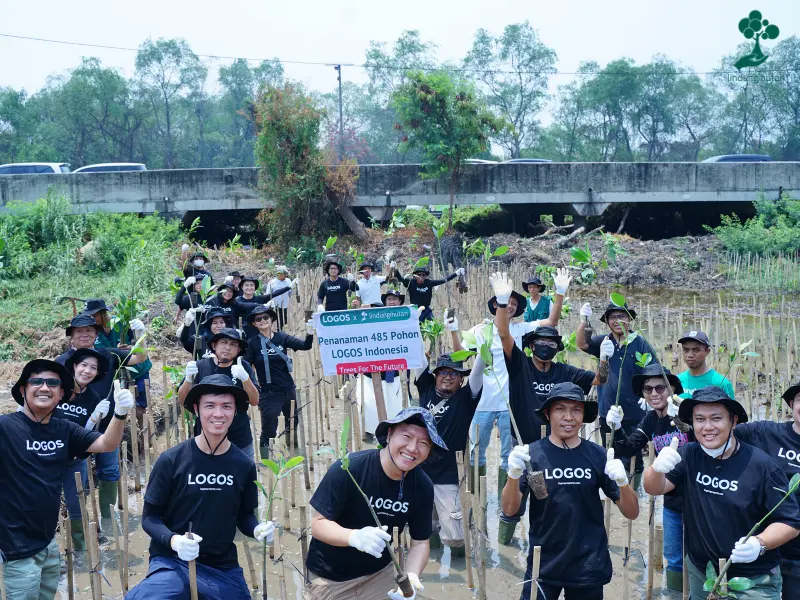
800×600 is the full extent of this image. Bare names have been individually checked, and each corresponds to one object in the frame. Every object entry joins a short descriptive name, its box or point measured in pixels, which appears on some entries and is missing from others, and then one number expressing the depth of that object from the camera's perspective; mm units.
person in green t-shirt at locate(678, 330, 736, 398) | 5191
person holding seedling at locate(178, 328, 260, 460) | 5629
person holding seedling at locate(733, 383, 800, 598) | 3871
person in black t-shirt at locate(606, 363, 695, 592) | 4848
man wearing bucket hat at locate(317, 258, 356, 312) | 10539
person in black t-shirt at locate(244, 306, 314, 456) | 6941
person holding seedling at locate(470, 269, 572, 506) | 5797
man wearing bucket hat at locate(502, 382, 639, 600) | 3625
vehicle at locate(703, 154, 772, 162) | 26509
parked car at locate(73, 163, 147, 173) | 26770
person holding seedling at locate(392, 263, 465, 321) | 10641
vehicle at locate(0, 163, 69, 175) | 24250
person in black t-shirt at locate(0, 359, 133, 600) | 3881
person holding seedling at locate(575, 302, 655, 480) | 5902
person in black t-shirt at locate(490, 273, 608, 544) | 5320
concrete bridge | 20922
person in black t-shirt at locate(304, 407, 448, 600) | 3443
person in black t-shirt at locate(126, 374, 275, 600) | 3514
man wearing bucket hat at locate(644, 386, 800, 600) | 3566
